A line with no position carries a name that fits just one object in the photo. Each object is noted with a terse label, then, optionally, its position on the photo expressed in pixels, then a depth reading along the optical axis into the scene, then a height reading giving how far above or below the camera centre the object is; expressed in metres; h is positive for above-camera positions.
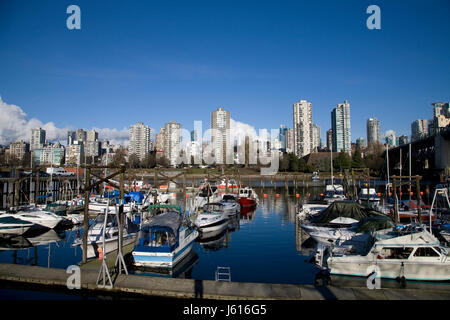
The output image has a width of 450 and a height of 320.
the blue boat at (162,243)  18.28 -4.58
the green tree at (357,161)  144.45 +3.58
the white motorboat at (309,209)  37.44 -5.11
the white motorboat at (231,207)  39.84 -4.99
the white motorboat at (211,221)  30.27 -5.12
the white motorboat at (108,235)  22.61 -5.10
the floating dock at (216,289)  12.44 -5.12
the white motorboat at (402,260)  16.23 -4.95
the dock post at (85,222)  18.03 -3.09
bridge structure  104.56 +4.68
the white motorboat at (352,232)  22.03 -4.97
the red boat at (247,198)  51.93 -4.93
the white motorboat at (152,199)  44.45 -4.74
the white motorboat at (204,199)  44.47 -4.69
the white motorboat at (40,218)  31.09 -4.79
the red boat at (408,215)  33.31 -5.23
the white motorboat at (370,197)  47.97 -4.80
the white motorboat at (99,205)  39.83 -4.60
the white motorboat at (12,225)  29.37 -5.23
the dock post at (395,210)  27.12 -3.75
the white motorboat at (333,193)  49.44 -4.35
